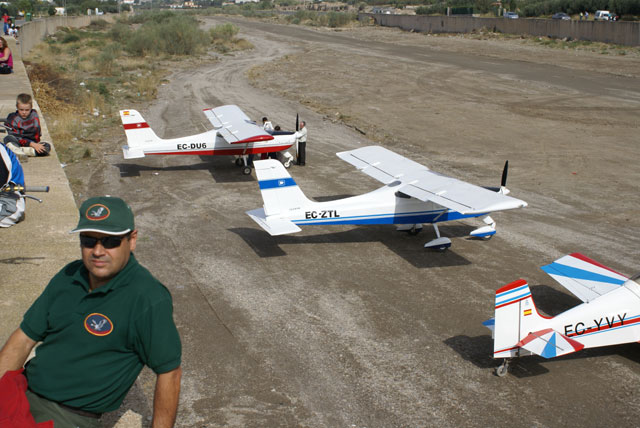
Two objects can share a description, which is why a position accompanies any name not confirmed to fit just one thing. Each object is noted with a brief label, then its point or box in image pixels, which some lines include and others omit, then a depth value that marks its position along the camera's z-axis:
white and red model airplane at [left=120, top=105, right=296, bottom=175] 18.23
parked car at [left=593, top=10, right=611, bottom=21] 71.88
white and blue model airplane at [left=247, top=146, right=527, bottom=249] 12.48
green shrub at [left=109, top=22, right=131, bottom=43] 62.21
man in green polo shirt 3.67
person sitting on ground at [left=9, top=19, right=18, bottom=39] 47.10
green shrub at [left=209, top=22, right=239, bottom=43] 70.09
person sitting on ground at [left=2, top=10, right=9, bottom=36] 48.92
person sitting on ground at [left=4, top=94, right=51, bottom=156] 13.98
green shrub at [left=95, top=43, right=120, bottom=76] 40.38
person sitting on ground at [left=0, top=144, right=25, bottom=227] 9.09
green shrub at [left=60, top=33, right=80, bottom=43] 58.87
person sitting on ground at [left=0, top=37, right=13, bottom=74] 28.44
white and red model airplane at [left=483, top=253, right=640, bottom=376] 8.14
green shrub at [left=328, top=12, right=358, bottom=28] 103.06
